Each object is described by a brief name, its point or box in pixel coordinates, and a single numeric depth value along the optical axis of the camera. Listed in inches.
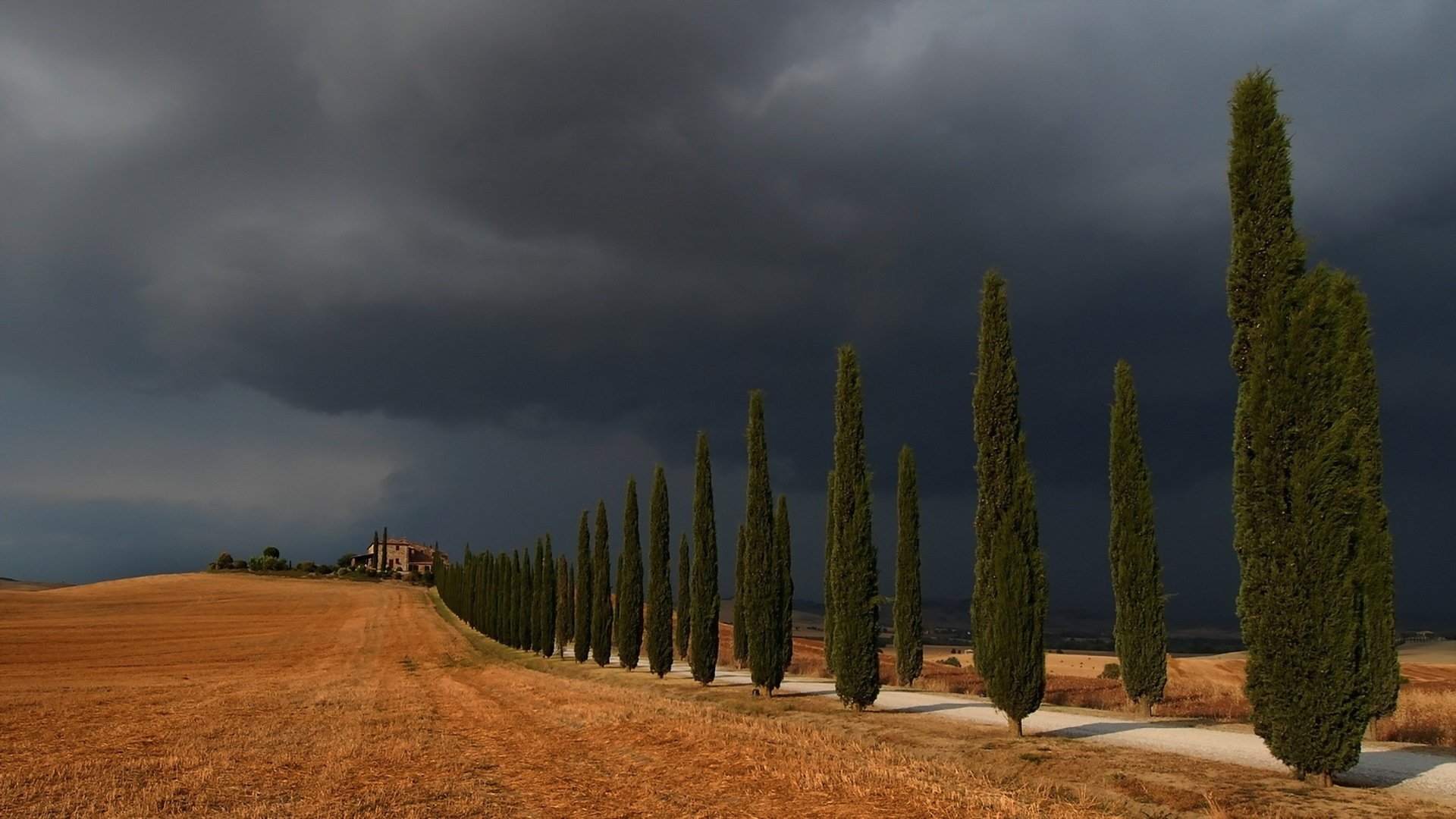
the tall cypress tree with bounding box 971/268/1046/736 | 711.1
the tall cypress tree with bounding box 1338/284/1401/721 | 728.3
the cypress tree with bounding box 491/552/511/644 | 2507.4
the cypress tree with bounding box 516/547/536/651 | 2247.8
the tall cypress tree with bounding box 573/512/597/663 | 1800.0
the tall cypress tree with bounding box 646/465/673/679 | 1398.9
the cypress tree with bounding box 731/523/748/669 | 1500.7
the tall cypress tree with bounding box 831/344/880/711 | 924.6
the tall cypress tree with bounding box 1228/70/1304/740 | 548.1
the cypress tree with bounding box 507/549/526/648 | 2338.3
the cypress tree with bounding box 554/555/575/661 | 2022.6
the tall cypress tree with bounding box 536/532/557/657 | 2048.5
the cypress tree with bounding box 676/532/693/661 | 1657.2
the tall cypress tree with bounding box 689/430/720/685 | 1259.2
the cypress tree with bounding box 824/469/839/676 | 1435.8
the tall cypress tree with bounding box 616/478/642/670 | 1582.2
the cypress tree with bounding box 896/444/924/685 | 1322.6
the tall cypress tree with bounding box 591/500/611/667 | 1717.5
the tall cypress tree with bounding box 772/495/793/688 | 1146.7
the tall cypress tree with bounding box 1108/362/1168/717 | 918.4
